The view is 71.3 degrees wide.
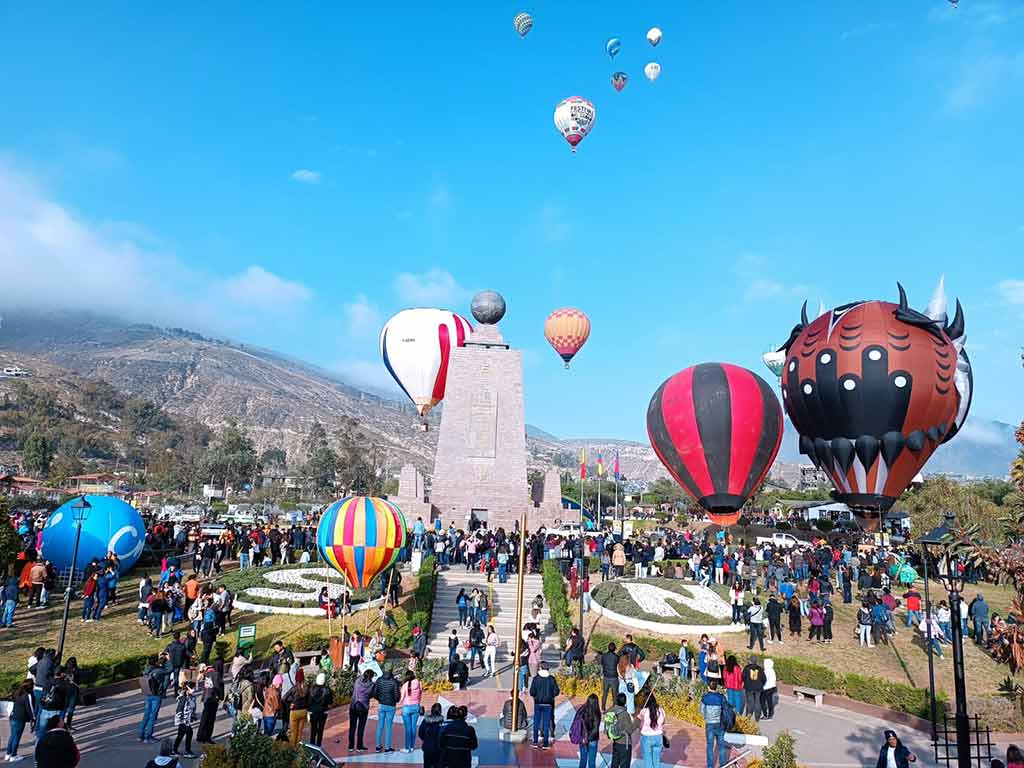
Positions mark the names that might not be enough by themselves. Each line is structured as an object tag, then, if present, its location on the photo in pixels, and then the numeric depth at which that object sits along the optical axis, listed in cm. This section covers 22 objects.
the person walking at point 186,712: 1122
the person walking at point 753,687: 1395
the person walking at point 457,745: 873
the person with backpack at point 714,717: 1116
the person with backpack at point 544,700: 1162
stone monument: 3819
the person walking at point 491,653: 1714
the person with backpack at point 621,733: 989
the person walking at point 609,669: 1311
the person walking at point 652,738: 1046
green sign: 1557
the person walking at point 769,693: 1464
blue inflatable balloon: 2250
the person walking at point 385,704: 1151
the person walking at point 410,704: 1158
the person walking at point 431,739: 952
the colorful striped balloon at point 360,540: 1911
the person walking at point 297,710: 1081
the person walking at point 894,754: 964
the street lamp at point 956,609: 994
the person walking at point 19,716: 1052
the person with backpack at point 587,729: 1027
